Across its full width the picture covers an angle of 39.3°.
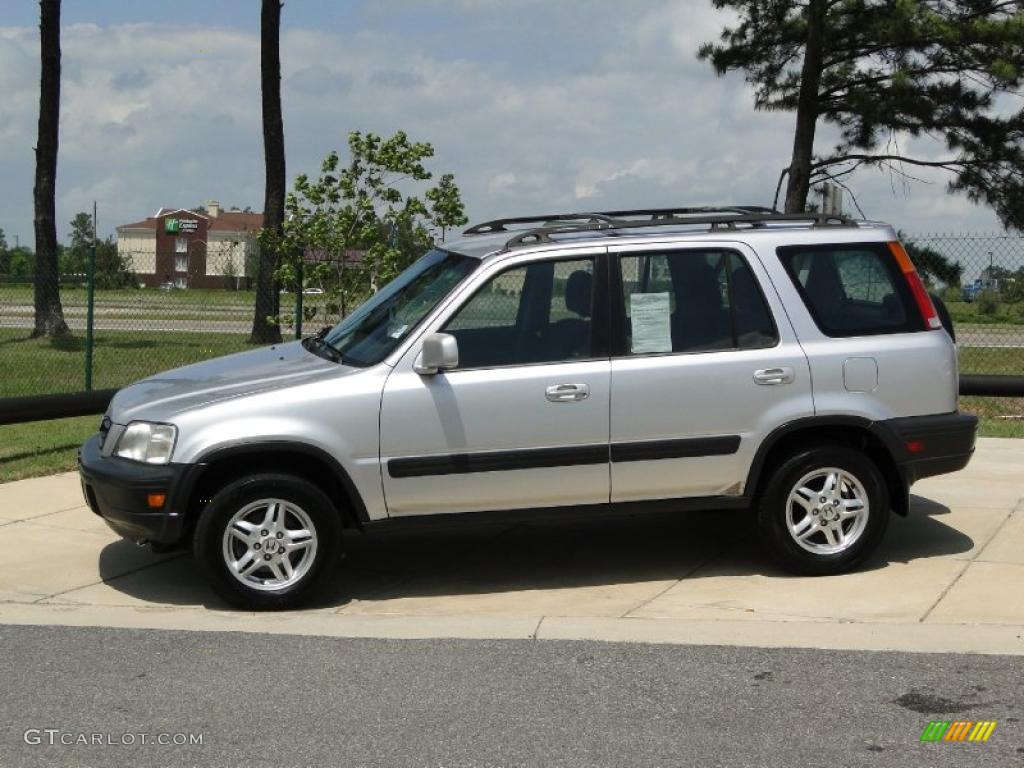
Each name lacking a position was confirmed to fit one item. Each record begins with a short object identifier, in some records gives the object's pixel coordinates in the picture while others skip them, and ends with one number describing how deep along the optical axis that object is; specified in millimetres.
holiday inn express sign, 96888
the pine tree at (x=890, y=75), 16531
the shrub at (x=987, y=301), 14461
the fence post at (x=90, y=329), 14623
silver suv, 6887
